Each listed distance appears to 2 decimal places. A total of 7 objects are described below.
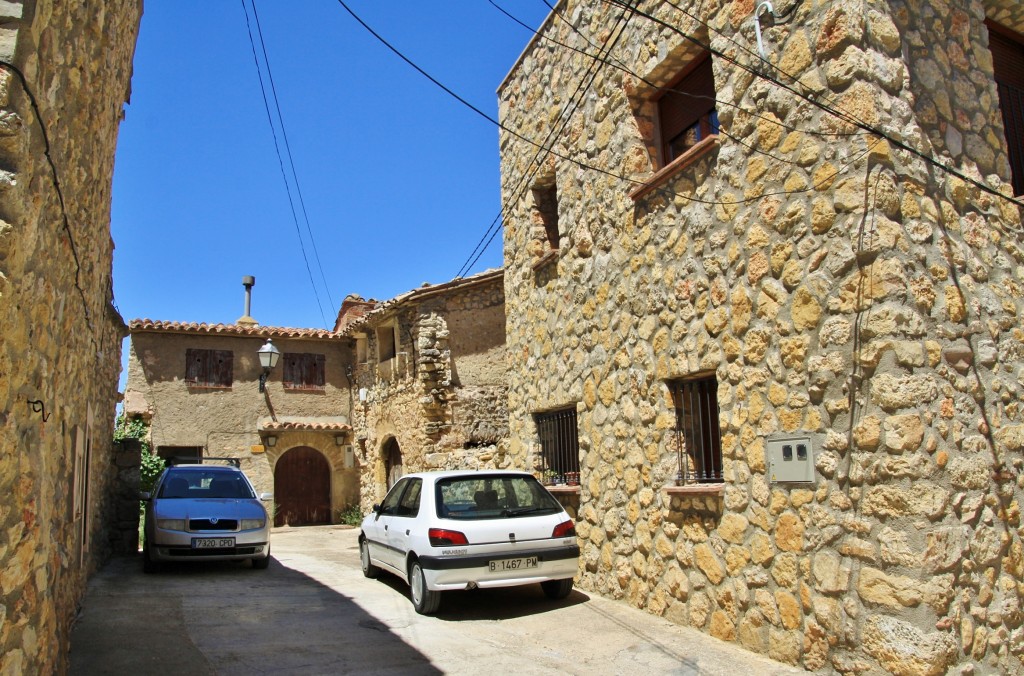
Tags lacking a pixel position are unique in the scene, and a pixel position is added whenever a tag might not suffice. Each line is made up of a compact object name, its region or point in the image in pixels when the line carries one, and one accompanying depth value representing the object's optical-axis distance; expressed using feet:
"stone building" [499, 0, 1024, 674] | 15.01
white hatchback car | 22.55
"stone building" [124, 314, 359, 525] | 61.93
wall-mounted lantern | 52.47
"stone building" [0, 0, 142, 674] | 9.47
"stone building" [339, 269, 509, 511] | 49.78
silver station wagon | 30.83
